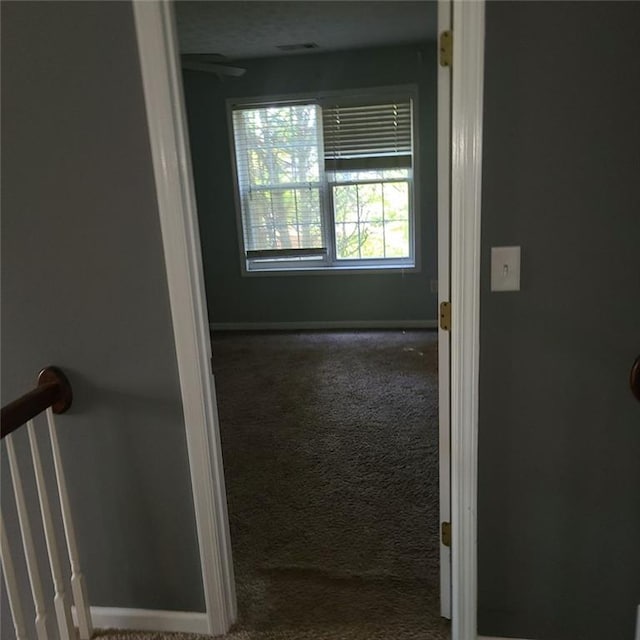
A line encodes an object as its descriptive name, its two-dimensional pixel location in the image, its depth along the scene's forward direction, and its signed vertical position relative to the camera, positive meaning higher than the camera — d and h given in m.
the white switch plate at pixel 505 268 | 1.47 -0.21
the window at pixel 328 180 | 5.12 +0.15
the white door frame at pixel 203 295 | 1.41 -0.25
